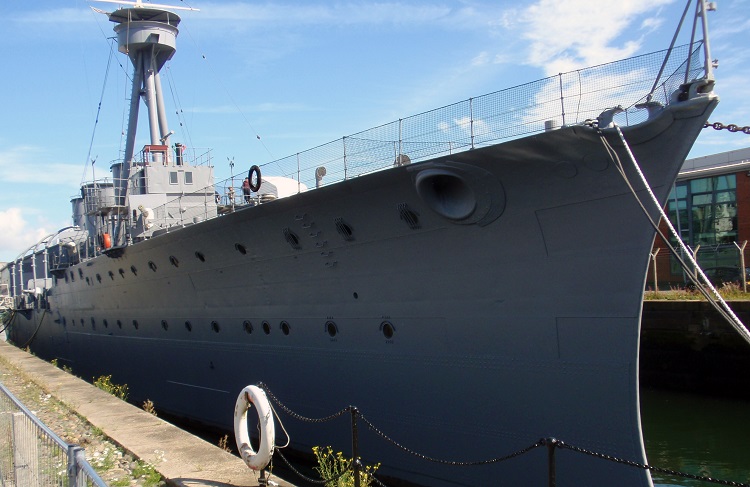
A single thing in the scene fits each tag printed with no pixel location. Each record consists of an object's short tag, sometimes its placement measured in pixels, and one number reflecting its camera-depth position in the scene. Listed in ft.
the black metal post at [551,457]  14.07
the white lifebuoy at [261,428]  18.01
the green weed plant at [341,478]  19.67
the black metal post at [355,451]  18.21
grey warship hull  21.58
